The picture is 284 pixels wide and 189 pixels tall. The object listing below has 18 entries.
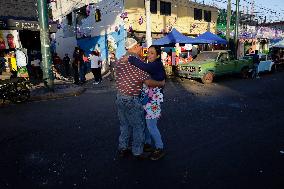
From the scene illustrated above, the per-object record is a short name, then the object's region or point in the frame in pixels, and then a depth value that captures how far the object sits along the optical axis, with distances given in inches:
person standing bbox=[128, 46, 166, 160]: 184.4
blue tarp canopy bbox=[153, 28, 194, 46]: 777.6
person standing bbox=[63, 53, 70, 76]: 814.5
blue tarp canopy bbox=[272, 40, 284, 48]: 1074.4
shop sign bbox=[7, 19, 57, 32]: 633.6
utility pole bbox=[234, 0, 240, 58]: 937.5
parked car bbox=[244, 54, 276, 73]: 774.5
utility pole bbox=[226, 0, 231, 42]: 920.8
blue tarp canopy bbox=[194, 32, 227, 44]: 844.6
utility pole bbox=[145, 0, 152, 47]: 706.8
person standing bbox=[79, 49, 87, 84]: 619.5
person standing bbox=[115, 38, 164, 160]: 186.4
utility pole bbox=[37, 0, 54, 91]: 474.9
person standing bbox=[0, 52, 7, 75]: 662.0
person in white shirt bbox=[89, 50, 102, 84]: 632.4
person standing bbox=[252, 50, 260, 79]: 745.0
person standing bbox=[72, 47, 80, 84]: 613.4
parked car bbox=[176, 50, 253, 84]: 633.6
